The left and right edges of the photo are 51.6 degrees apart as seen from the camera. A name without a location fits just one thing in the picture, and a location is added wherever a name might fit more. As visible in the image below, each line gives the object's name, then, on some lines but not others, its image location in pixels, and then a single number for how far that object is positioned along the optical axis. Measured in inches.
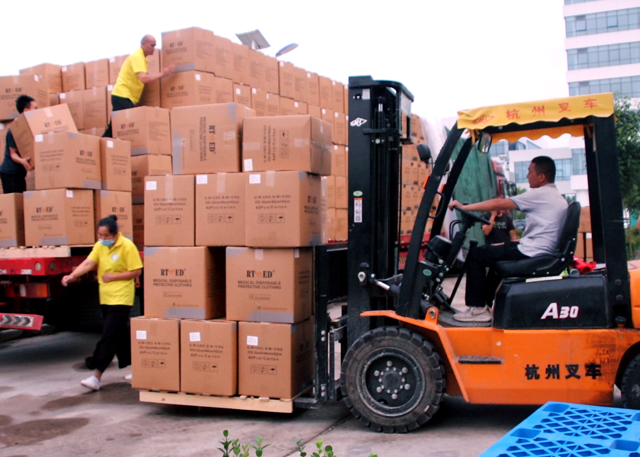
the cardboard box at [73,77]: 317.4
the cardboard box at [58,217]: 249.8
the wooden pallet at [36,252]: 250.7
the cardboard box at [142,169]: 279.4
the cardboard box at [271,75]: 330.8
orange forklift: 160.4
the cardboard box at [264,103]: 319.3
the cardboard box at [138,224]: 287.1
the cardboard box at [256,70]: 319.0
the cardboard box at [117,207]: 260.8
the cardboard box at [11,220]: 262.8
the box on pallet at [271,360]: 185.2
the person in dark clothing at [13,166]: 286.5
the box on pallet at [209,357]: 190.1
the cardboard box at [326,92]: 383.9
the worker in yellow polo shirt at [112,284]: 231.0
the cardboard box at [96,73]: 308.7
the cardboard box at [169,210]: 199.3
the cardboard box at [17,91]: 304.2
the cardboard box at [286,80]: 344.5
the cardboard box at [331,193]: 375.2
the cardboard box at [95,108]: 303.7
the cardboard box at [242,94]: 304.7
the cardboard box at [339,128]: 397.4
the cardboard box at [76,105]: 308.6
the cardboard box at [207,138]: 196.5
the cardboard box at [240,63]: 305.9
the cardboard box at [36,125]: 280.2
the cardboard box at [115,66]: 304.5
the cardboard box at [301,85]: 355.9
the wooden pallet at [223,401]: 184.2
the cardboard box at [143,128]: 276.5
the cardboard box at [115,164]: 261.1
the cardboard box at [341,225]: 380.2
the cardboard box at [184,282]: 196.9
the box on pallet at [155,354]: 197.3
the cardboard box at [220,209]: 193.8
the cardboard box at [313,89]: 370.3
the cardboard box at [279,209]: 185.8
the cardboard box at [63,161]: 249.0
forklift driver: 170.4
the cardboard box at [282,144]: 188.9
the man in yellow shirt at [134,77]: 277.9
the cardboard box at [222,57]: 292.5
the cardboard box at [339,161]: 389.7
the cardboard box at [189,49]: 282.0
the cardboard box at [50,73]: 317.1
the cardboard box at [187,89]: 281.7
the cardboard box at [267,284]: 187.2
